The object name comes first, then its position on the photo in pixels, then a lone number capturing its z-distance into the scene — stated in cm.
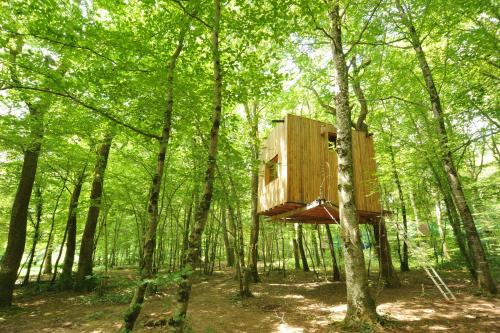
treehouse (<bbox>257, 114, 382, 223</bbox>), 881
